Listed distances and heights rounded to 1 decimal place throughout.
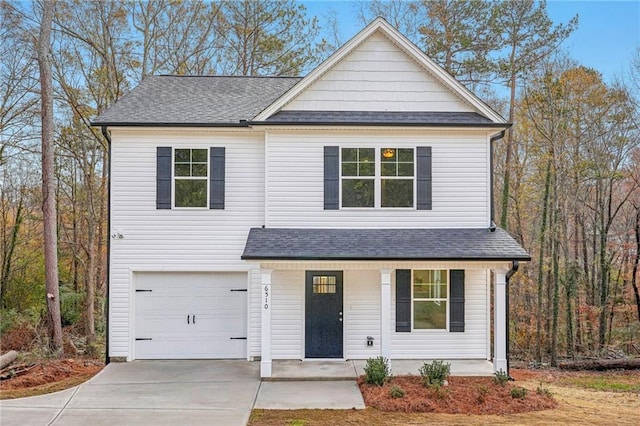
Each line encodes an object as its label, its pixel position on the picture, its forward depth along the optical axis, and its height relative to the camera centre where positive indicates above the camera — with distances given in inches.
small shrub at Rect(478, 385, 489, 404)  337.9 -124.1
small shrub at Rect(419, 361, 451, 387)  362.9 -118.0
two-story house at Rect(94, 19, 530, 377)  443.8 +9.5
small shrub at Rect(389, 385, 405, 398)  341.1 -122.6
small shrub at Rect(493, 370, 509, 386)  369.7 -122.4
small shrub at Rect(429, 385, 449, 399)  341.4 -123.2
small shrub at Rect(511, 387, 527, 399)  343.3 -124.0
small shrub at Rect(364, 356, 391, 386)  367.9 -117.6
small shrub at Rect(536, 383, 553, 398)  359.1 -129.7
